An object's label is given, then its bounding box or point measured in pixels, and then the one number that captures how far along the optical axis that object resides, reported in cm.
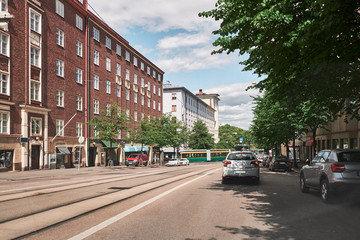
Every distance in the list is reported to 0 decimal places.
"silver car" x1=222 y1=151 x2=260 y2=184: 1475
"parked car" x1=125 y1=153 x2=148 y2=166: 4325
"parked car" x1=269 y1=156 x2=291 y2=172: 2891
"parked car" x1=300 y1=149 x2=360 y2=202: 908
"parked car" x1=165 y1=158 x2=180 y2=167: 5258
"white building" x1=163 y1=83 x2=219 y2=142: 8750
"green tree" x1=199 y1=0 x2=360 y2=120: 718
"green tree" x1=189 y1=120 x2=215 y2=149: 8168
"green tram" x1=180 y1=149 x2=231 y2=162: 6569
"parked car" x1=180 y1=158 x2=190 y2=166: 5503
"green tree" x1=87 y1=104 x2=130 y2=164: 3616
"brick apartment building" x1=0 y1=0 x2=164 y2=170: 2717
